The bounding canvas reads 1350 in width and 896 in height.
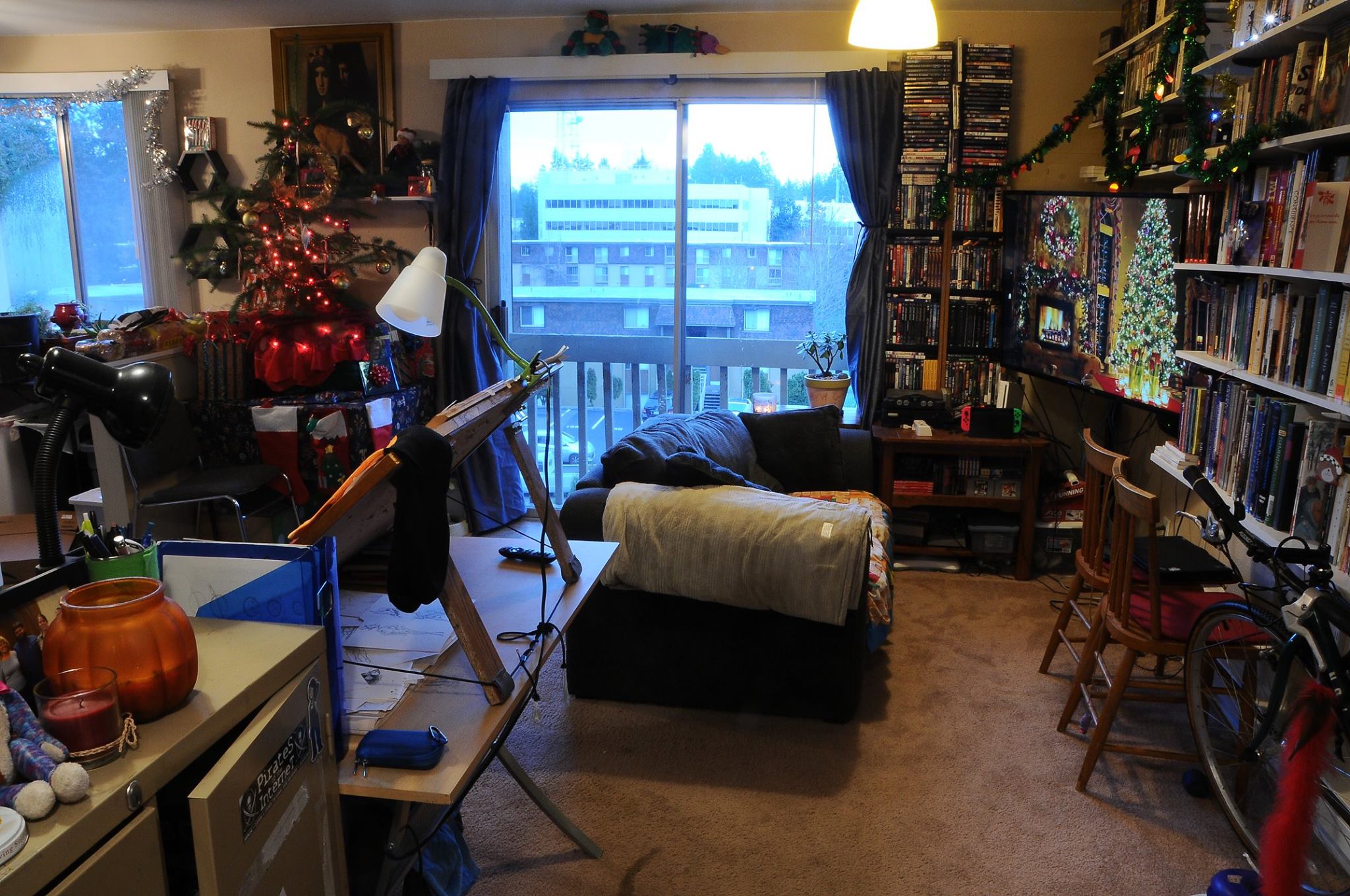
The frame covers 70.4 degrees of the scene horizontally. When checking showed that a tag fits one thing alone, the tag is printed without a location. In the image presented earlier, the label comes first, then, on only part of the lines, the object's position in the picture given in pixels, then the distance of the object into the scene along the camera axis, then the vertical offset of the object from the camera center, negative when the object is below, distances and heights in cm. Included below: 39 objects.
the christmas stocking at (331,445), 402 -83
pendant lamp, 248 +59
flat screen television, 343 -13
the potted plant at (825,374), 444 -57
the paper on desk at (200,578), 146 -51
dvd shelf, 421 +10
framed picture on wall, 465 +81
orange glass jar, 112 -47
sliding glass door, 459 +2
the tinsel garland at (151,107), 485 +67
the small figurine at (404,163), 460 +39
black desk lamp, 125 -20
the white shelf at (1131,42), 347 +83
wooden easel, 149 -41
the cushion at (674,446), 304 -68
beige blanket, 269 -83
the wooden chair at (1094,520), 276 -79
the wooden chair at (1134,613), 240 -93
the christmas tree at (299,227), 439 +7
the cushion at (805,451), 404 -82
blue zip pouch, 147 -77
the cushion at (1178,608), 248 -92
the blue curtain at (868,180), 427 +33
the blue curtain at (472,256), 454 -5
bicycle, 193 -101
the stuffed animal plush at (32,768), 94 -53
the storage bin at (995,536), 417 -120
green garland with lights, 271 +47
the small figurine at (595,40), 434 +94
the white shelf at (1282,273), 221 -3
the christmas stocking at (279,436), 398 -79
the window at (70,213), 514 +14
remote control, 230 -73
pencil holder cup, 135 -45
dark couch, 285 -120
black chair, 352 -89
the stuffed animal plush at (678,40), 432 +94
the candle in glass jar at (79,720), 104 -51
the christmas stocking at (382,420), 420 -77
